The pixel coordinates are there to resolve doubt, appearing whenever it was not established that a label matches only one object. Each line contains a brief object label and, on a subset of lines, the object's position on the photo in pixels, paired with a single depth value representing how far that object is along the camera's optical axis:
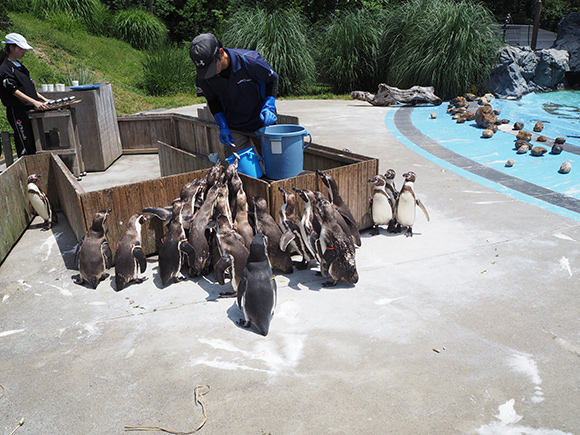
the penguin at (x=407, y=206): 5.21
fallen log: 15.09
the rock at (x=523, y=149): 9.14
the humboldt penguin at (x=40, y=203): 5.75
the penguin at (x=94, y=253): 4.29
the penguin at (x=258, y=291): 3.50
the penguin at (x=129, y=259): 4.25
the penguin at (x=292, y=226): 4.50
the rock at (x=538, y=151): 8.90
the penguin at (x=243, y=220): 4.54
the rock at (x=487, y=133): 10.53
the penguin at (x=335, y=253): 4.14
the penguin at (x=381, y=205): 5.28
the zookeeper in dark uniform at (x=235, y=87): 4.80
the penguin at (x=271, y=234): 4.44
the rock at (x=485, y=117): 11.40
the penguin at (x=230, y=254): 4.07
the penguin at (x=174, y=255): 4.31
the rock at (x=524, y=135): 9.68
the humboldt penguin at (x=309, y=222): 4.36
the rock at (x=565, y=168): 7.74
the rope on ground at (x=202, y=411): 2.66
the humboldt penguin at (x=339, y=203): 4.88
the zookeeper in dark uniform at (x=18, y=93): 6.77
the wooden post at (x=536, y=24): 19.23
